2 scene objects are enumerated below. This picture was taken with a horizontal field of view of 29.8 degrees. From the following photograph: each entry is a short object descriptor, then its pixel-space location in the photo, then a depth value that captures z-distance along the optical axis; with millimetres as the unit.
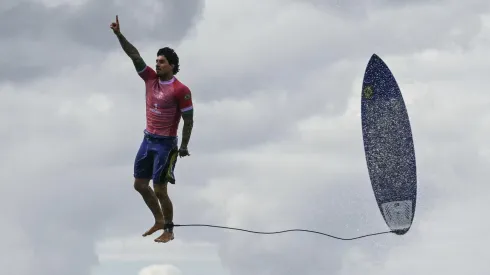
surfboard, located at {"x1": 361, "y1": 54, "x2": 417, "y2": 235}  28672
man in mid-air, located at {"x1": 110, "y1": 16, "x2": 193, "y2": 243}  22844
